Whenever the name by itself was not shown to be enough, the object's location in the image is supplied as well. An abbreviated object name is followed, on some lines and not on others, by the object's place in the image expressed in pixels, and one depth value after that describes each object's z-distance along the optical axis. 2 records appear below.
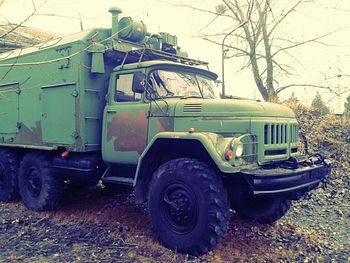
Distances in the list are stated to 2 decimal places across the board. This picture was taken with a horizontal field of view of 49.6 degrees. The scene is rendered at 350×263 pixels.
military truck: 4.64
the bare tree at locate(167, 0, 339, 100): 12.51
